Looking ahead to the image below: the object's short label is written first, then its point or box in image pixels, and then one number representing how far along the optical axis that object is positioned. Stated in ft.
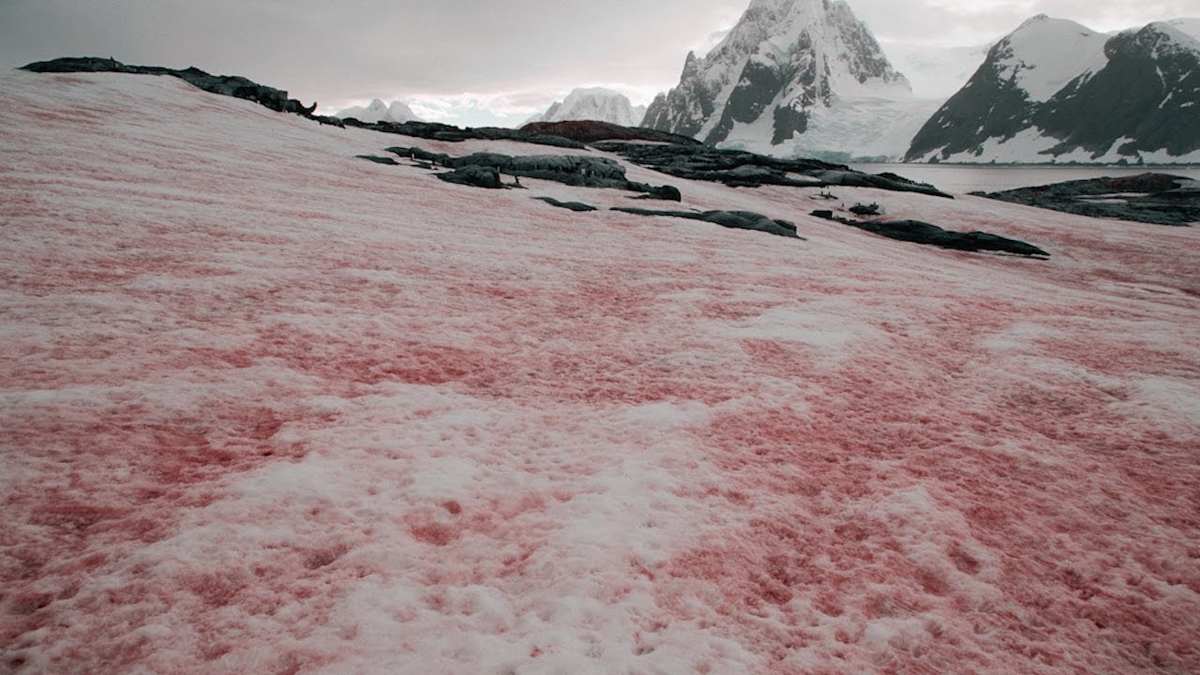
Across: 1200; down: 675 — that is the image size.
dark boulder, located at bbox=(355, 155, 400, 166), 107.14
